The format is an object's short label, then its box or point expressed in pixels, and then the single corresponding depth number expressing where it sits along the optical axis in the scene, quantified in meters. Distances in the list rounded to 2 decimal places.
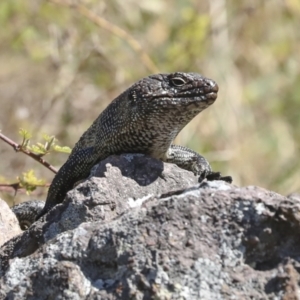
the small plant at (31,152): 9.90
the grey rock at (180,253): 5.71
